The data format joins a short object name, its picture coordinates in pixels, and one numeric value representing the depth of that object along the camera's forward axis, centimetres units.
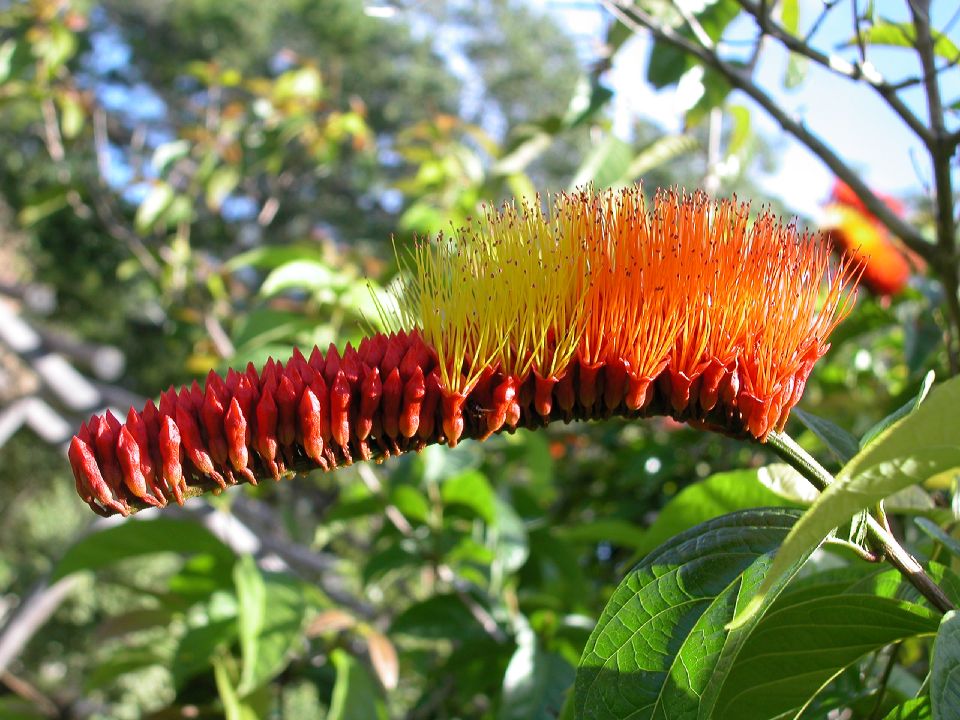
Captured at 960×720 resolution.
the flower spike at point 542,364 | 16
